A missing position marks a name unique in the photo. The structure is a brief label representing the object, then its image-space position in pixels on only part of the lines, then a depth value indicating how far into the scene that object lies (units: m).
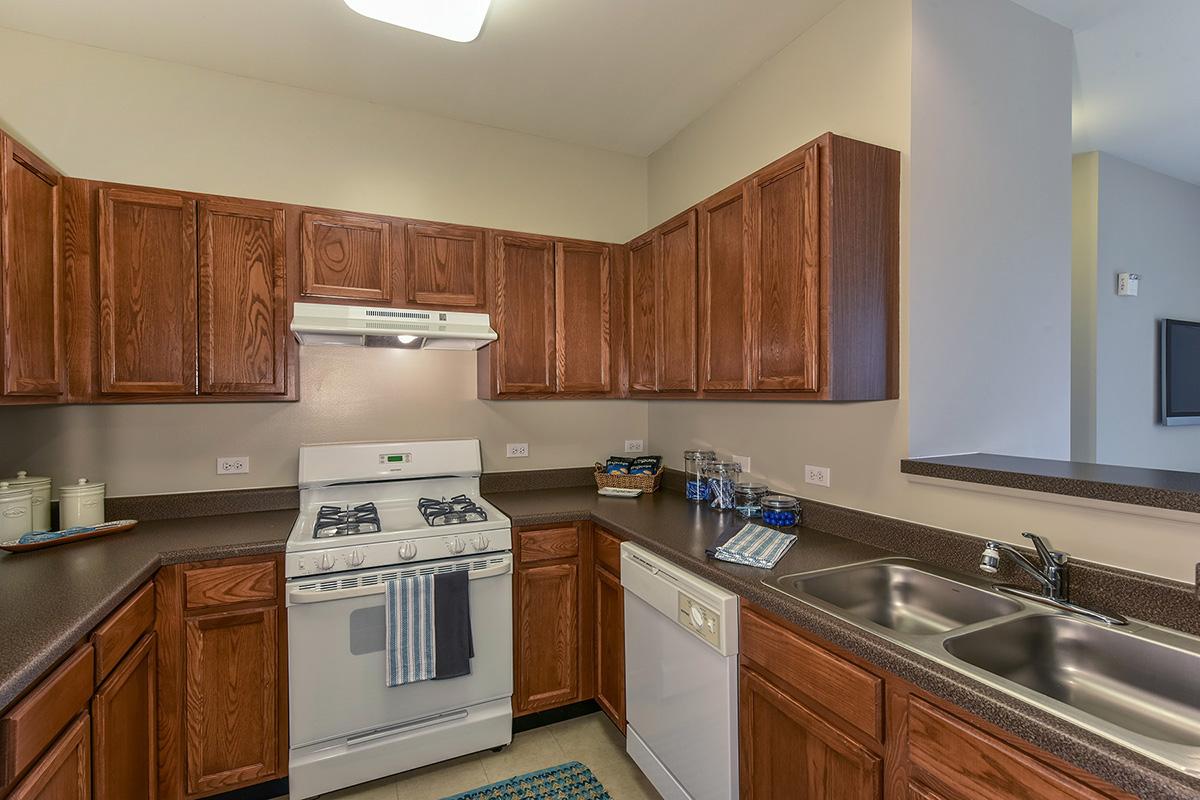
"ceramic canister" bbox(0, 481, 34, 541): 1.90
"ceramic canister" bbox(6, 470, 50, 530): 2.01
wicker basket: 2.87
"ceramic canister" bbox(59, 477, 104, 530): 2.08
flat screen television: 3.31
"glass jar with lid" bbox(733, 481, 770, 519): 2.33
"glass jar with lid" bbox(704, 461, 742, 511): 2.47
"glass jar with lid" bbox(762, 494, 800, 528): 2.17
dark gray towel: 2.12
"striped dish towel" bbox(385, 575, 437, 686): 2.05
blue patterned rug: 2.03
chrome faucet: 1.36
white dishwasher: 1.58
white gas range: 1.99
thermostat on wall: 3.16
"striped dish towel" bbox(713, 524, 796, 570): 1.70
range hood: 2.16
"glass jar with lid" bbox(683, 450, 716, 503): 2.65
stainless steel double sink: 1.05
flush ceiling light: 1.64
